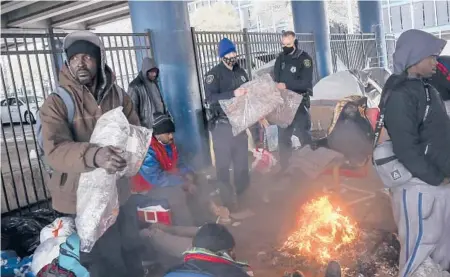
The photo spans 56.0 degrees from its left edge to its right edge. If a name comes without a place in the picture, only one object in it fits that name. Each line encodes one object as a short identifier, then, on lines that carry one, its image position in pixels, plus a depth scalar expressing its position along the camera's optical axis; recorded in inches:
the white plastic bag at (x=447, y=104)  142.3
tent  356.4
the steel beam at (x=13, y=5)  665.6
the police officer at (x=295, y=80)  250.1
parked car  192.5
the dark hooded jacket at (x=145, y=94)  218.4
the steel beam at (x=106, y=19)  821.7
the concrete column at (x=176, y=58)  264.8
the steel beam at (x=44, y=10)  703.7
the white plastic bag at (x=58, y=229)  145.9
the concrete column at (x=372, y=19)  660.1
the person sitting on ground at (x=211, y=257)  78.7
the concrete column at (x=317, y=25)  478.9
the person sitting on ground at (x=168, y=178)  171.0
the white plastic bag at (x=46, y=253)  136.9
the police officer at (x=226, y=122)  214.7
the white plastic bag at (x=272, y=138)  297.0
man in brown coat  94.5
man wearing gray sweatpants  114.1
